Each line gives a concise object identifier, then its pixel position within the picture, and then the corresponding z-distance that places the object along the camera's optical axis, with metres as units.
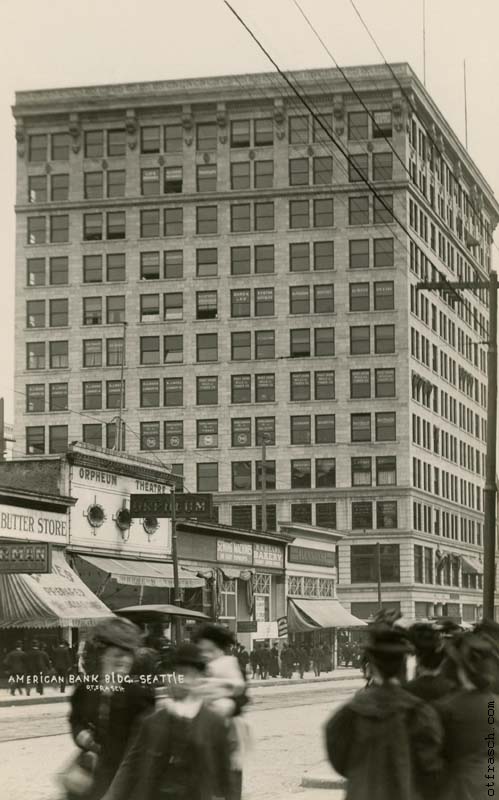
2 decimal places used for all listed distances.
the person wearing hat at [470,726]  7.03
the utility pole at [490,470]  21.22
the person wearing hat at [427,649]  8.76
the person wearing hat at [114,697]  7.83
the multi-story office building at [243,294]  88.50
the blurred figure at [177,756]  6.92
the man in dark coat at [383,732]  6.29
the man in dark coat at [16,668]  34.47
